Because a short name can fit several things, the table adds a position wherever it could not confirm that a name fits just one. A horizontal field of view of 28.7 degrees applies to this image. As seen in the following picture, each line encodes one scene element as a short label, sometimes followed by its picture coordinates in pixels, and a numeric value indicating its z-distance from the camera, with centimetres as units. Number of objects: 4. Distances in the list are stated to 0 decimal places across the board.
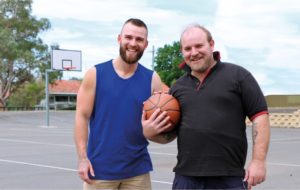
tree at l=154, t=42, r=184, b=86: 8425
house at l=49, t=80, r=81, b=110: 9901
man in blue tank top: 473
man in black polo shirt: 411
